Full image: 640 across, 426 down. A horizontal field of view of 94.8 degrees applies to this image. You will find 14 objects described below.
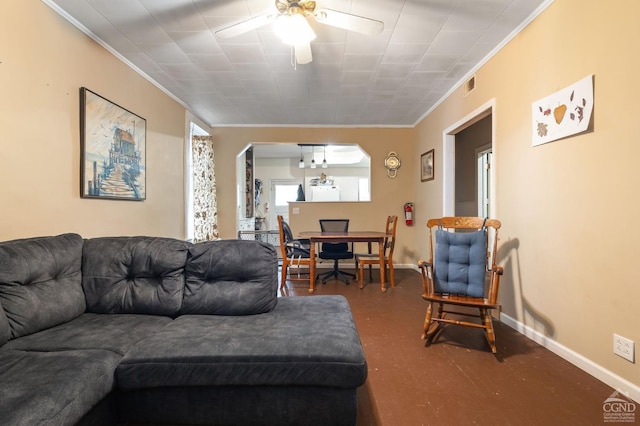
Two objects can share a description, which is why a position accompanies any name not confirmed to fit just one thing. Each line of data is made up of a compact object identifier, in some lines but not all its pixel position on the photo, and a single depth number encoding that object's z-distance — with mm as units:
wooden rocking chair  2270
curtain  4633
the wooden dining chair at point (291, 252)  4047
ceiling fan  1930
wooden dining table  3815
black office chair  4352
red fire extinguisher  5305
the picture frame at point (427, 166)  4566
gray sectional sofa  1195
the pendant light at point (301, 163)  7973
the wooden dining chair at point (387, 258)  3980
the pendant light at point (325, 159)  7579
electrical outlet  1618
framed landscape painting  2441
